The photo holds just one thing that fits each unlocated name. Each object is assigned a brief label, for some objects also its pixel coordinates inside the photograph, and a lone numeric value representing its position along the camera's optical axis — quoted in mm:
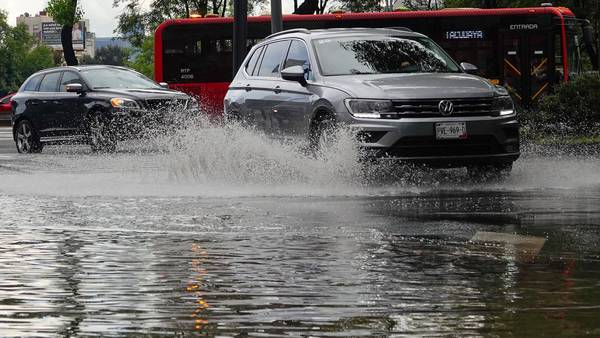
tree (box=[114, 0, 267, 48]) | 64750
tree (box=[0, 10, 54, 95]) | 163375
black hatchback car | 24891
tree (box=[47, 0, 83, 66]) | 59188
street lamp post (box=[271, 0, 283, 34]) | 23922
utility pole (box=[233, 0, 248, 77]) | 22109
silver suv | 13664
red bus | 36531
